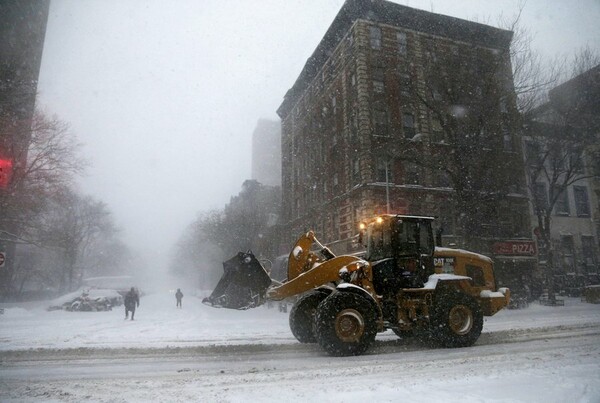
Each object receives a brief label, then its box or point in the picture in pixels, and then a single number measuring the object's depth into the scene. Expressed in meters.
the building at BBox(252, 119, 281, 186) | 140.62
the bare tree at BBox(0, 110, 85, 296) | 22.23
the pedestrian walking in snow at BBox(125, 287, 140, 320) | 18.69
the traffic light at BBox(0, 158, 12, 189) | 8.74
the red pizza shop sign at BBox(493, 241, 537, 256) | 26.59
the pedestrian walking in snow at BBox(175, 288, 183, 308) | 28.67
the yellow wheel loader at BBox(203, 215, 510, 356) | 7.34
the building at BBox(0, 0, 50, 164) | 17.58
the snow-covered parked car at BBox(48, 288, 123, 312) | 25.91
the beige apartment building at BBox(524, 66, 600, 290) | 22.44
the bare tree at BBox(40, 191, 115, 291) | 29.75
